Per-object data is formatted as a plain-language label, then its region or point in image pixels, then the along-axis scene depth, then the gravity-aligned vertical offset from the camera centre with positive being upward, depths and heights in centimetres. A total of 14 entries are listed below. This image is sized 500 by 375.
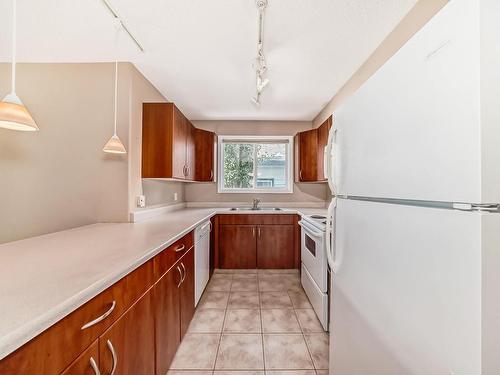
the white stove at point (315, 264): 195 -71
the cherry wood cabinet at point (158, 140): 230 +51
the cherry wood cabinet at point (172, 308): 131 -80
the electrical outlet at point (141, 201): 223 -11
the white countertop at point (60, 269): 59 -31
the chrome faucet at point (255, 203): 374 -21
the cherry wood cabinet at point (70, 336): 56 -44
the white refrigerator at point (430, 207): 48 -4
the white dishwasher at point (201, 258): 216 -72
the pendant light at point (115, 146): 180 +35
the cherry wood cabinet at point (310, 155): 306 +52
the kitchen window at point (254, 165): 397 +45
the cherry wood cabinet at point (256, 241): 328 -73
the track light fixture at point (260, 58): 142 +113
